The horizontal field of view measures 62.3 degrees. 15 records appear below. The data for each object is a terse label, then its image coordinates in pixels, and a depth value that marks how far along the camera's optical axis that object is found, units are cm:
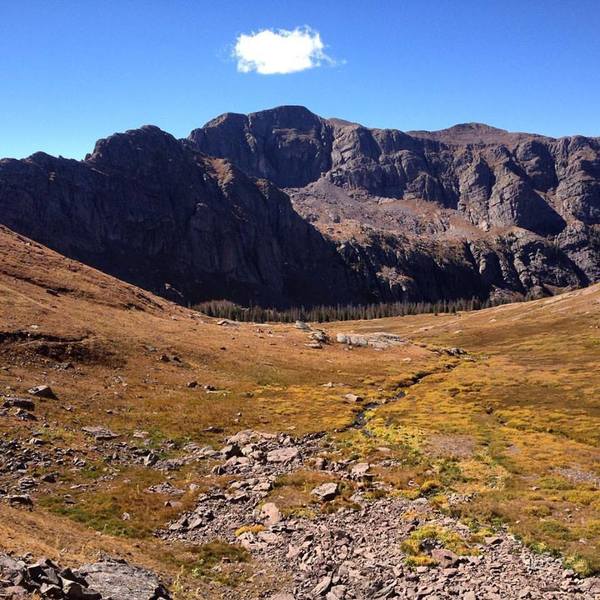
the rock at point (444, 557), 2658
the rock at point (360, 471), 4159
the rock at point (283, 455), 4597
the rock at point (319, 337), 13088
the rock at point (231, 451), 4662
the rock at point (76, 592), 1859
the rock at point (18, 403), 4721
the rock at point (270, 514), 3339
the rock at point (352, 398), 7725
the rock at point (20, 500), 3119
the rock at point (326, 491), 3697
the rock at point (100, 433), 4634
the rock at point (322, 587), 2512
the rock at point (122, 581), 2117
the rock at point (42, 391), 5188
